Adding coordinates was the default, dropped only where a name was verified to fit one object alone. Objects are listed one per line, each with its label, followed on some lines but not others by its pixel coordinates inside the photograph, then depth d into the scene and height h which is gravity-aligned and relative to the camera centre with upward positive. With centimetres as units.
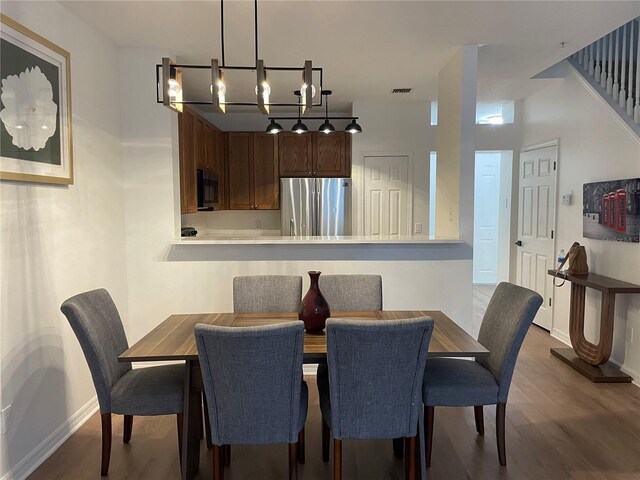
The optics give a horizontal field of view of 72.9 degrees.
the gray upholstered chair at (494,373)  221 -86
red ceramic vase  221 -49
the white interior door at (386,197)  518 +21
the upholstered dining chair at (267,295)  278 -52
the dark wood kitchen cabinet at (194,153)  395 +65
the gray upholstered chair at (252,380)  171 -69
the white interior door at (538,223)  465 -10
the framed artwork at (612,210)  336 +3
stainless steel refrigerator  521 +10
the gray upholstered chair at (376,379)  174 -69
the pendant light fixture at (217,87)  193 +58
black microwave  444 +27
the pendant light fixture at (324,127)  433 +88
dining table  194 -62
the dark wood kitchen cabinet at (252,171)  553 +55
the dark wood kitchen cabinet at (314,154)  545 +76
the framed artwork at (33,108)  209 +56
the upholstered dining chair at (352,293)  279 -51
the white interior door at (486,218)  711 -6
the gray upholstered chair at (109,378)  205 -86
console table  338 -99
